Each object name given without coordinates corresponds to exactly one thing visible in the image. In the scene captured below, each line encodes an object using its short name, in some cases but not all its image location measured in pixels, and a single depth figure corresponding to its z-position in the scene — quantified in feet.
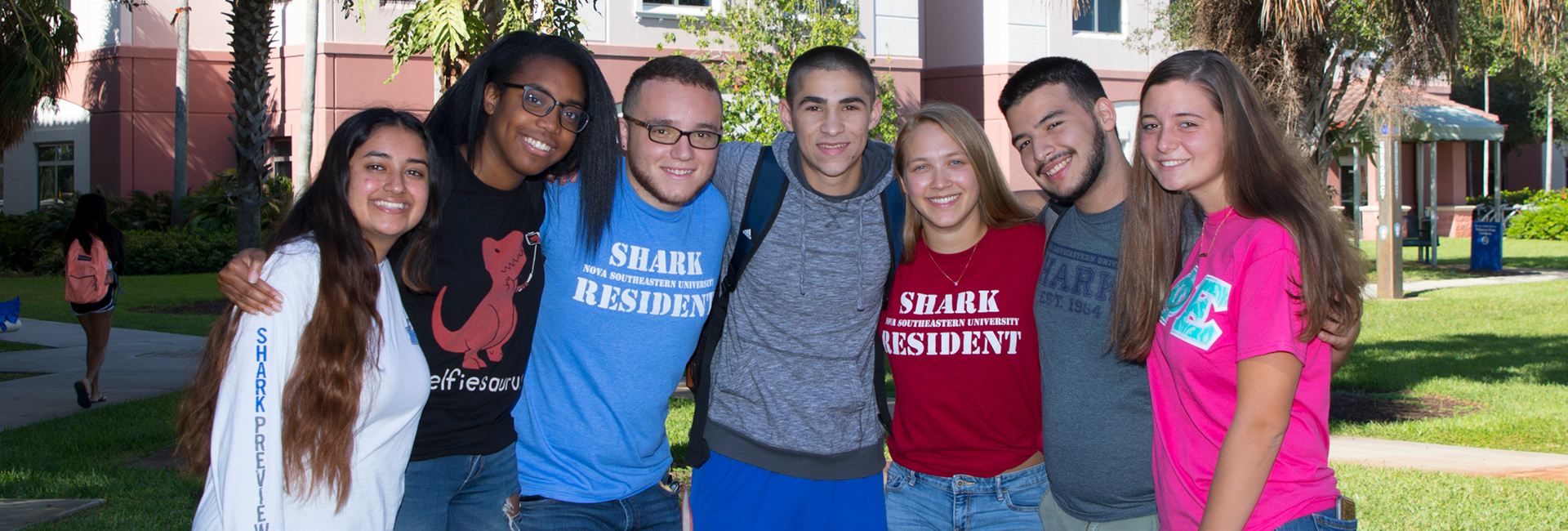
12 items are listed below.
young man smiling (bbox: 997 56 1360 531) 10.09
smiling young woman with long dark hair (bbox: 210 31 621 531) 9.40
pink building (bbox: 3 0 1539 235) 65.82
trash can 66.85
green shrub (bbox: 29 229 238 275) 65.00
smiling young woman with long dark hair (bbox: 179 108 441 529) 7.68
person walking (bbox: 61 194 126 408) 28.68
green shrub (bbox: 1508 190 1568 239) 99.71
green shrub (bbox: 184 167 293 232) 68.03
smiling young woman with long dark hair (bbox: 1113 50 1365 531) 7.67
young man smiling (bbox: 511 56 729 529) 10.15
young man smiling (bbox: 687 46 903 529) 11.04
